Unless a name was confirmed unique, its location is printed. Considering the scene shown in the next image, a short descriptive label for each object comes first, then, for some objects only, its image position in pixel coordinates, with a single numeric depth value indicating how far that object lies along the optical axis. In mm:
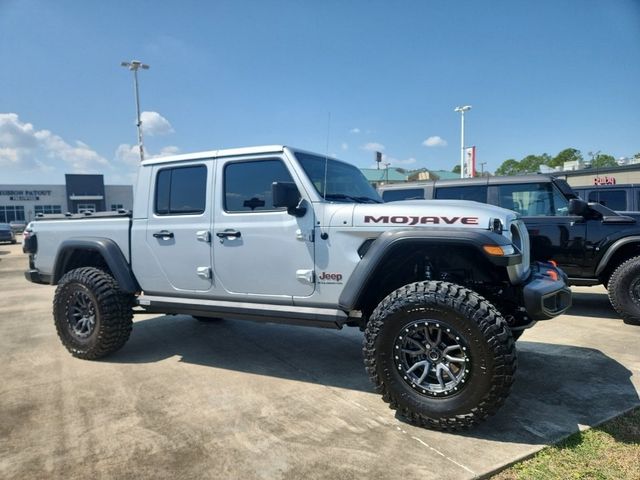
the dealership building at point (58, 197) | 50906
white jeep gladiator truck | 2838
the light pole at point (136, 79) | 18883
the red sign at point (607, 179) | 17703
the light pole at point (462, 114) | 29812
